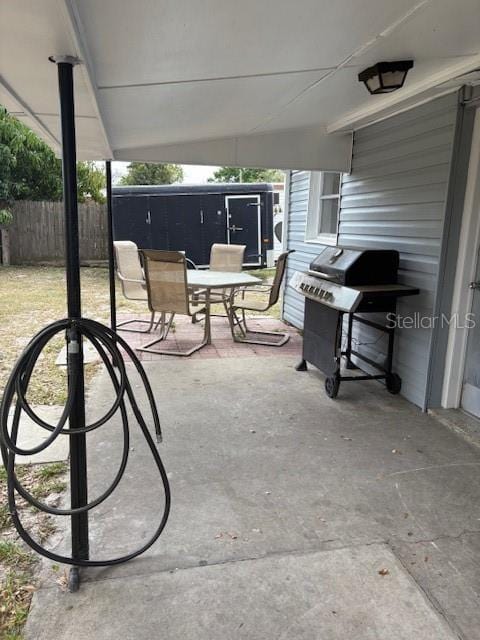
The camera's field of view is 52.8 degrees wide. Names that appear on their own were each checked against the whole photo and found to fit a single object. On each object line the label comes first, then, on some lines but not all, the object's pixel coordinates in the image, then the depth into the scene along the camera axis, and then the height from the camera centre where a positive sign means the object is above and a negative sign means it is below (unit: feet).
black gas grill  11.05 -1.56
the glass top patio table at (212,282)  16.21 -1.96
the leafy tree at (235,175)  64.08 +6.64
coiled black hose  5.08 -1.96
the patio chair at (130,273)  18.40 -2.01
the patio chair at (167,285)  15.26 -1.99
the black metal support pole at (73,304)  5.08 -0.94
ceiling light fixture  7.89 +2.54
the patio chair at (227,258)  21.22 -1.48
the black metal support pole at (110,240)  13.47 -0.57
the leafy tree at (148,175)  67.41 +6.46
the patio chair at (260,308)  16.52 -2.89
